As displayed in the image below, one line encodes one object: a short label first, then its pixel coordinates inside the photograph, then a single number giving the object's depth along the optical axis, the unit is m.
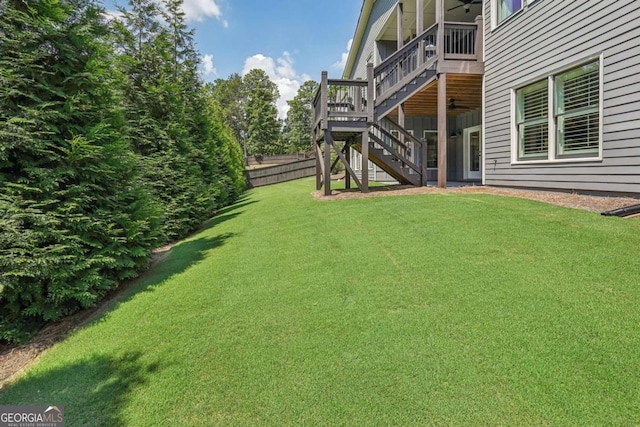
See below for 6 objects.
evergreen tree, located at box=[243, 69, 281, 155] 37.31
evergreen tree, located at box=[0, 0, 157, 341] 3.20
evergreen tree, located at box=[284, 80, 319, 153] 42.97
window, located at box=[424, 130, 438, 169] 13.12
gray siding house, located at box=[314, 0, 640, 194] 5.18
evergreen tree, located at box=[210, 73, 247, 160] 47.19
